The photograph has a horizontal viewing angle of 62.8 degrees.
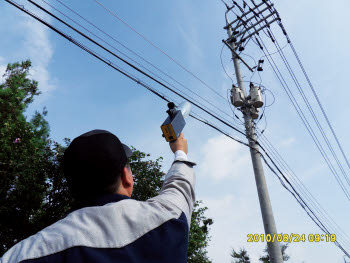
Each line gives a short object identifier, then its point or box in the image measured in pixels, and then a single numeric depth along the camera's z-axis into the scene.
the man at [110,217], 0.92
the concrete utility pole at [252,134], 6.56
